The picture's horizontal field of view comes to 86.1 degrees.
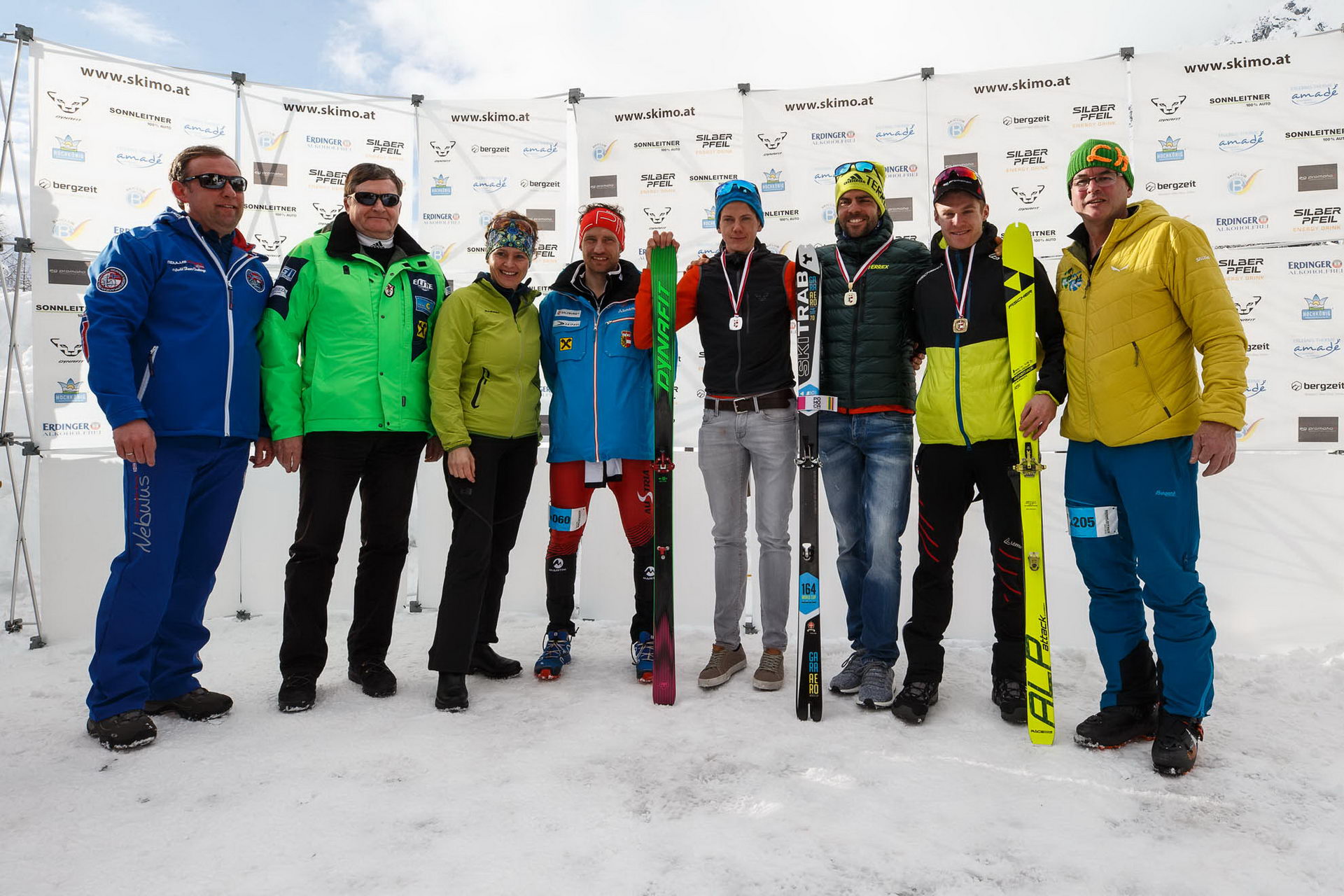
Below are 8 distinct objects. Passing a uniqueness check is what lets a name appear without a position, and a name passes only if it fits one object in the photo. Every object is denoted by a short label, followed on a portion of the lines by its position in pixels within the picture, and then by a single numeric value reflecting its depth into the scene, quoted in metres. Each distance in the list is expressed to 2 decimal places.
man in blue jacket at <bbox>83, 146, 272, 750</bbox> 2.61
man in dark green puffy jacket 3.04
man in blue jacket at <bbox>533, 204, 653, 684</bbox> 3.31
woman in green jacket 3.06
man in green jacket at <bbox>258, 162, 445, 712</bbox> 2.97
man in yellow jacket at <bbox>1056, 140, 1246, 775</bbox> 2.44
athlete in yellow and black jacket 2.82
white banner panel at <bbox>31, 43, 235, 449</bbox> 4.24
